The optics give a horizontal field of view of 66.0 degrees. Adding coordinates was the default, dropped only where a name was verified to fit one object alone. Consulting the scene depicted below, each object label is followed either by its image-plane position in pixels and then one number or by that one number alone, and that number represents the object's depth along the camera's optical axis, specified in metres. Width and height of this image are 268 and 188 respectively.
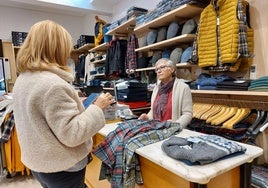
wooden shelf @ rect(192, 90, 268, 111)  1.84
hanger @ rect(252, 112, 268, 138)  1.59
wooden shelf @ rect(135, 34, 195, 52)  2.30
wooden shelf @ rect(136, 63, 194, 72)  2.32
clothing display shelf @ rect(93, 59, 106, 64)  4.24
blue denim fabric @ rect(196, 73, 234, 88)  1.99
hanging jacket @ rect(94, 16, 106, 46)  4.30
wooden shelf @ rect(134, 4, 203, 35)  2.26
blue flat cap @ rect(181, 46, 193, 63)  2.31
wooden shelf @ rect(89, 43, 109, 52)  4.09
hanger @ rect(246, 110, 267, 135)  1.64
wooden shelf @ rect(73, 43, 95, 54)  4.81
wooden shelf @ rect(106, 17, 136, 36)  3.33
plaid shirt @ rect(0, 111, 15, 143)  2.39
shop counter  0.81
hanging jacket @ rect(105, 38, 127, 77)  3.62
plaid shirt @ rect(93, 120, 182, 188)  1.11
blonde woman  0.83
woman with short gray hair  1.85
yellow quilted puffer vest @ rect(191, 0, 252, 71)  1.80
